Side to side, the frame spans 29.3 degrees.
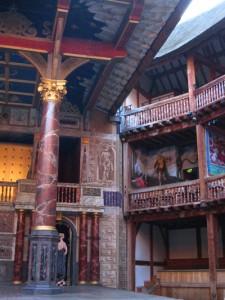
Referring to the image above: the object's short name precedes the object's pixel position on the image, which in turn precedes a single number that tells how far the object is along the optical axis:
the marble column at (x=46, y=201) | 10.03
